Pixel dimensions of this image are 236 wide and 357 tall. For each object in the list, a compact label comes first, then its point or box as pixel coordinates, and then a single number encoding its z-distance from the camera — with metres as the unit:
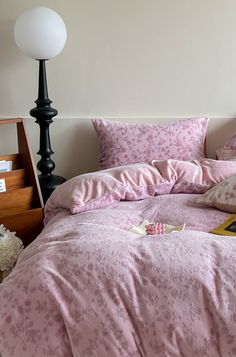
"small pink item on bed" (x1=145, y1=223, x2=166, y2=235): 1.59
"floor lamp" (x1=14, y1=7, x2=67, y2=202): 2.18
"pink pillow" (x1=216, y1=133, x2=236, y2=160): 2.34
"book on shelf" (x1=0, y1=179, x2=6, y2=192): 2.22
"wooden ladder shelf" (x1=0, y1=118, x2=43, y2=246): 2.21
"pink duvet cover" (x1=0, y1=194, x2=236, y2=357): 1.11
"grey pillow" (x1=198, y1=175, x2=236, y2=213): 1.77
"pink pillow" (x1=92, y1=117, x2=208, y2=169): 2.37
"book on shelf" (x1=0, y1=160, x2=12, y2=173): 2.29
